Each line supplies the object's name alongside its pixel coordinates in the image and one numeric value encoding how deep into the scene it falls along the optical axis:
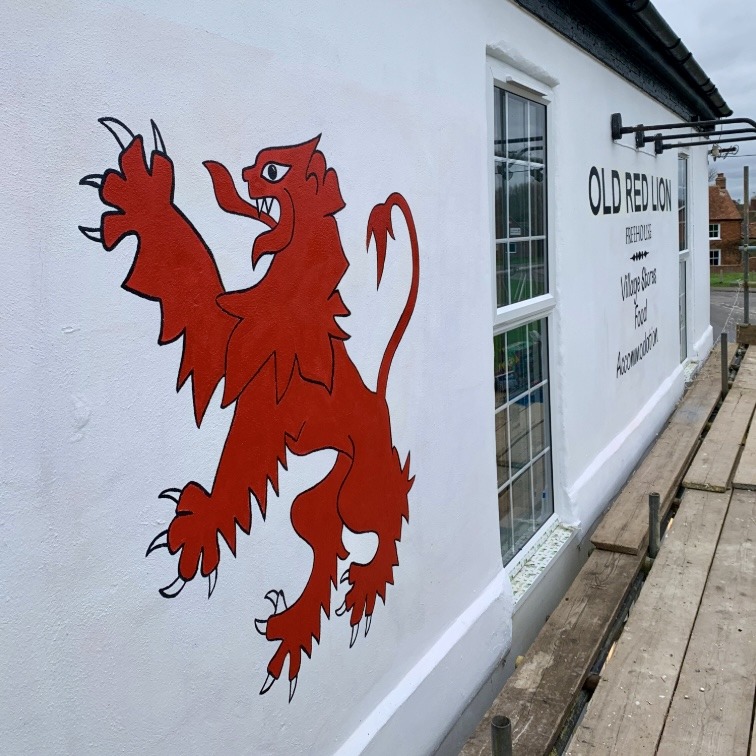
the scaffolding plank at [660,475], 4.43
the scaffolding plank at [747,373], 8.22
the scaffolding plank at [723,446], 5.25
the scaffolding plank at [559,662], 2.89
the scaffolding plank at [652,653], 2.75
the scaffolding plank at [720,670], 2.68
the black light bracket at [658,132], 5.36
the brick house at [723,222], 49.44
